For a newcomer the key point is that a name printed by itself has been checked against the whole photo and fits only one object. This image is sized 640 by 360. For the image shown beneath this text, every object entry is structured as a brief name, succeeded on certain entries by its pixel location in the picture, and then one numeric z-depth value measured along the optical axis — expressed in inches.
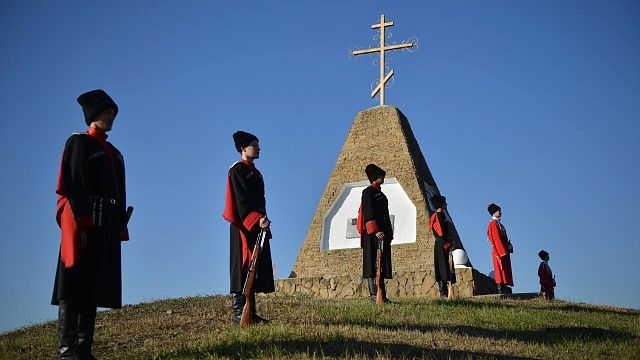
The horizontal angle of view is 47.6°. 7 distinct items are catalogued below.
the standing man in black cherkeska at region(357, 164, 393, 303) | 475.2
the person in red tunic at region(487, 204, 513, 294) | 654.5
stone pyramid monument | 697.6
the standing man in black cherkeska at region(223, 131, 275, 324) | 345.7
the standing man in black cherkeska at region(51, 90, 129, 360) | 252.6
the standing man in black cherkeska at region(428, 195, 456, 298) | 607.8
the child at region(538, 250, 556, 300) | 718.5
